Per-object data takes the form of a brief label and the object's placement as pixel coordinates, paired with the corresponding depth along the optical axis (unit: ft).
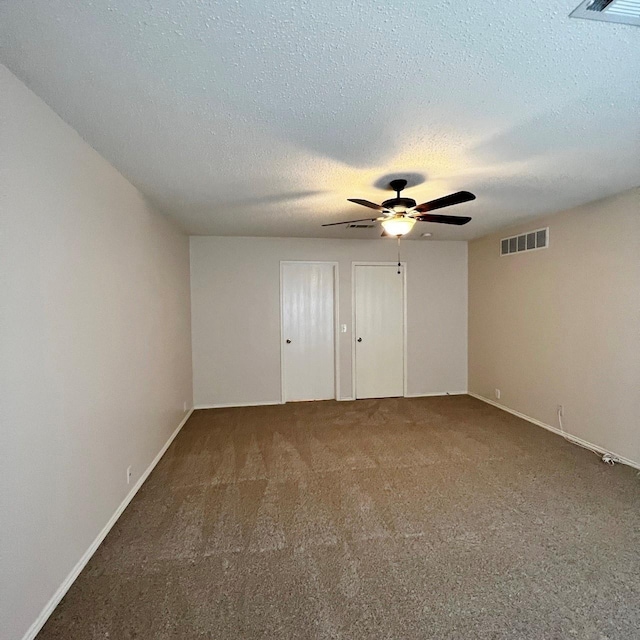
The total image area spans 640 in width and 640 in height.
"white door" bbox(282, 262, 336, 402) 16.10
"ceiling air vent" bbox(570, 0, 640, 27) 3.60
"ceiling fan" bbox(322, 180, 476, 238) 7.93
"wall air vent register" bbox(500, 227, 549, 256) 12.48
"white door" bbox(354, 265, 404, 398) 16.67
